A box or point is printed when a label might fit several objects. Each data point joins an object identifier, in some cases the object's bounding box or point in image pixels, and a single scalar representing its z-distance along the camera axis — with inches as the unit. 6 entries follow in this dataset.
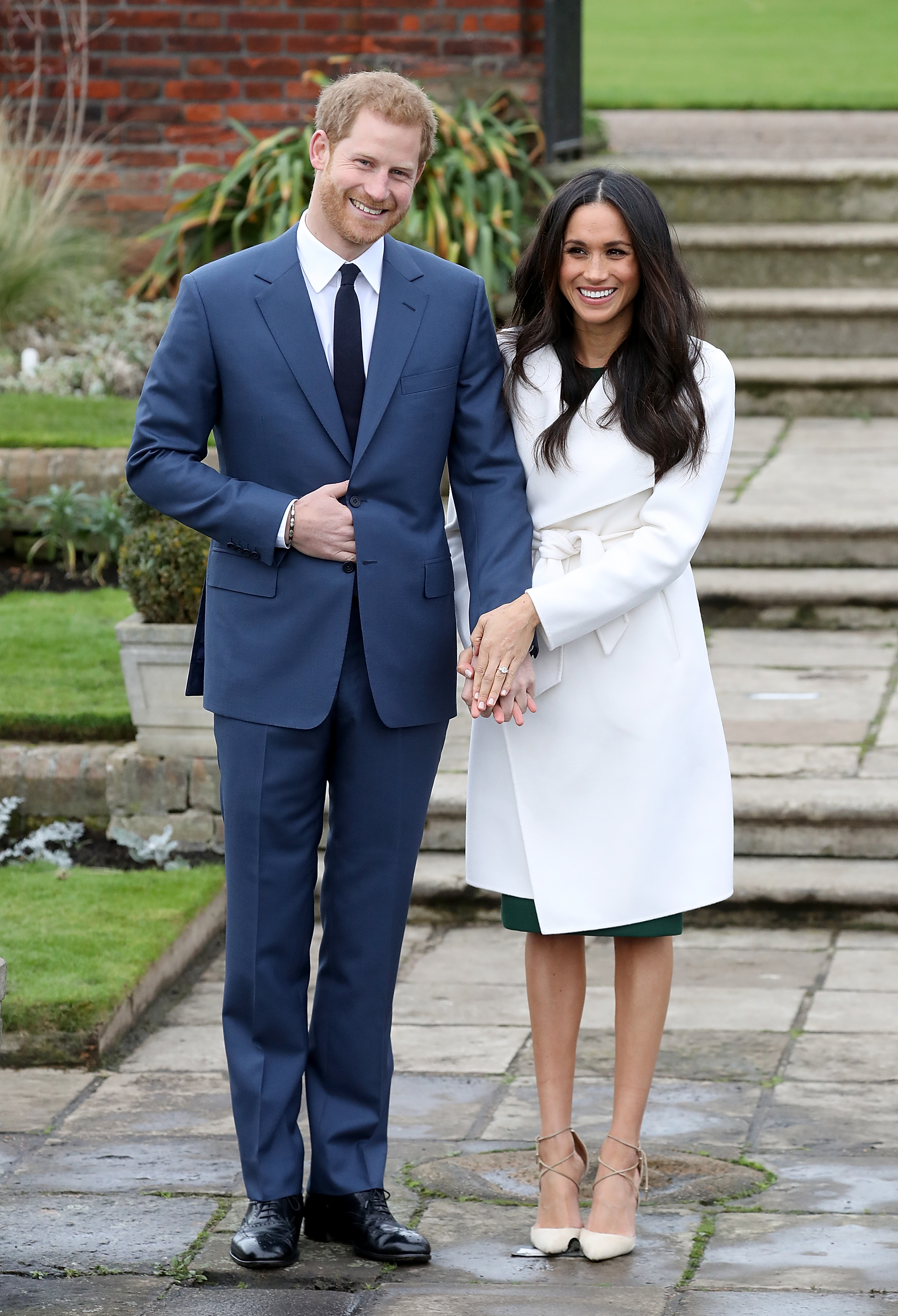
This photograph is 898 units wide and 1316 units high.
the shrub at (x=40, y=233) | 668.7
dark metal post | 705.6
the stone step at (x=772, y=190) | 743.1
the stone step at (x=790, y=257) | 721.6
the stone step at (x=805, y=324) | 697.6
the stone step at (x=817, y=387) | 682.2
